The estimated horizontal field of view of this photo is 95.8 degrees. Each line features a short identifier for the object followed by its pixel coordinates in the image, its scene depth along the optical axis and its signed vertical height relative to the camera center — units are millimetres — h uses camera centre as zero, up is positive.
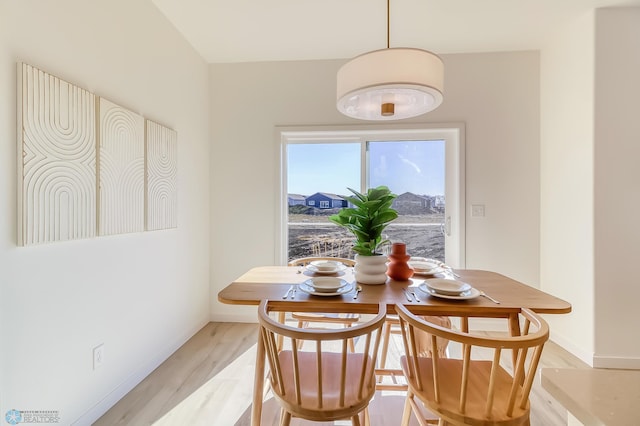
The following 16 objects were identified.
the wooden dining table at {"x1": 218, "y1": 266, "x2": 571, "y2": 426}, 1228 -398
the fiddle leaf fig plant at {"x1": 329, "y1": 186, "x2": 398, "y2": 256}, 1472 -28
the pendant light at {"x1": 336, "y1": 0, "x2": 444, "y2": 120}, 1252 +596
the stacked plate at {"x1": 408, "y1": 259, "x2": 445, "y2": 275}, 1752 -349
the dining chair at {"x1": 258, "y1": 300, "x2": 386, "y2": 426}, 965 -677
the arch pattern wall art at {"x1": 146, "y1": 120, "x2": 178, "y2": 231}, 2012 +257
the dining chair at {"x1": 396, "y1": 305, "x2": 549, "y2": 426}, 908 -670
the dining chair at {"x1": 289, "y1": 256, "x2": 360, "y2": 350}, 1896 -734
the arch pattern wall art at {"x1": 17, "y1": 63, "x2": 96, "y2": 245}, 1216 +243
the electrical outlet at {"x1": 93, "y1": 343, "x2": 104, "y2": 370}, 1594 -810
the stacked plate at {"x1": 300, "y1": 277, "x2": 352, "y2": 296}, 1361 -363
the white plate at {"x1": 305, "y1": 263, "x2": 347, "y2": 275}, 1730 -354
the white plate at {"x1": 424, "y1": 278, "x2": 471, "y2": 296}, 1322 -356
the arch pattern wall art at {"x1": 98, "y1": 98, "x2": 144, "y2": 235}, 1608 +249
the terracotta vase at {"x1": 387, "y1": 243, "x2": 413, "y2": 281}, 1617 -297
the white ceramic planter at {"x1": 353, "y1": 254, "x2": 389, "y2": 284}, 1525 -302
